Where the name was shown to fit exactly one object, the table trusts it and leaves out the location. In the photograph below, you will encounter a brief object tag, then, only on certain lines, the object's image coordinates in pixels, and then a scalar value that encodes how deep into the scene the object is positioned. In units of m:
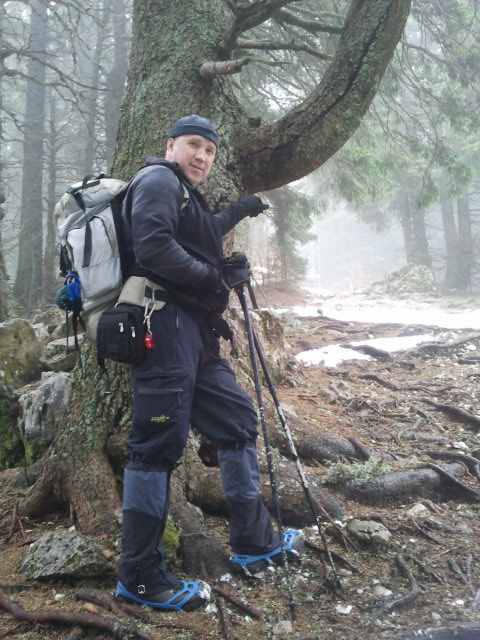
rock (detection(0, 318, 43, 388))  5.57
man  2.75
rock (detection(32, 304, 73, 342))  6.85
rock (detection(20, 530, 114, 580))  2.99
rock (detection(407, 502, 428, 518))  3.94
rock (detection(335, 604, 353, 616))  2.87
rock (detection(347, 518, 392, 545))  3.48
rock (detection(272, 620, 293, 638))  2.68
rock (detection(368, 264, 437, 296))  22.42
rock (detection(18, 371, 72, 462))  4.46
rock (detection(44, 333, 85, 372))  5.65
